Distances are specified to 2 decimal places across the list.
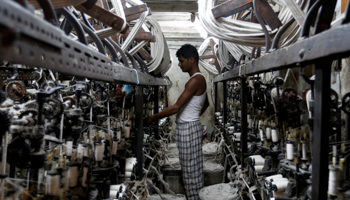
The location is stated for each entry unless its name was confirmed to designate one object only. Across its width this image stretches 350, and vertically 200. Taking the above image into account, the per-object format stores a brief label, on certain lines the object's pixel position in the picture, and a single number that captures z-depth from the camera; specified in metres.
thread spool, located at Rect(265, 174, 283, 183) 2.33
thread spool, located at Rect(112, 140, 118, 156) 2.51
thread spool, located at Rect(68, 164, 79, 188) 1.68
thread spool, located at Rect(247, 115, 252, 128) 4.28
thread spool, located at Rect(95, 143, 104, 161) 2.16
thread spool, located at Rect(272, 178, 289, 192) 2.21
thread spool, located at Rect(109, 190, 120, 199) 2.40
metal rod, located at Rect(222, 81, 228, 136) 6.27
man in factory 3.70
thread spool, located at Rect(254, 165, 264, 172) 2.86
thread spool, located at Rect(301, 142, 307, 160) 1.99
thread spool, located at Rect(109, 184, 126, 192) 2.48
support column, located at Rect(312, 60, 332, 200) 1.34
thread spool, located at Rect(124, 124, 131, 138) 3.10
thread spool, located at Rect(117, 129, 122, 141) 2.77
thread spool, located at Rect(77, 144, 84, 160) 1.82
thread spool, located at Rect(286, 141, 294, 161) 2.06
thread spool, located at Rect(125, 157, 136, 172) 3.01
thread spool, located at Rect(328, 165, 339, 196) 1.49
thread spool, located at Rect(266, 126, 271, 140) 2.85
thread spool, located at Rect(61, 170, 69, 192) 1.61
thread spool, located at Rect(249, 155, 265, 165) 2.98
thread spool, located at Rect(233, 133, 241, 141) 4.38
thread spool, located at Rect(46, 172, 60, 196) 1.43
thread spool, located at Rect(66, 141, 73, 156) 1.84
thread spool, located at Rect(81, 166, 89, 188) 1.78
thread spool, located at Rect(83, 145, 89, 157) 1.91
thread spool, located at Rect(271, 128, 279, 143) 2.71
